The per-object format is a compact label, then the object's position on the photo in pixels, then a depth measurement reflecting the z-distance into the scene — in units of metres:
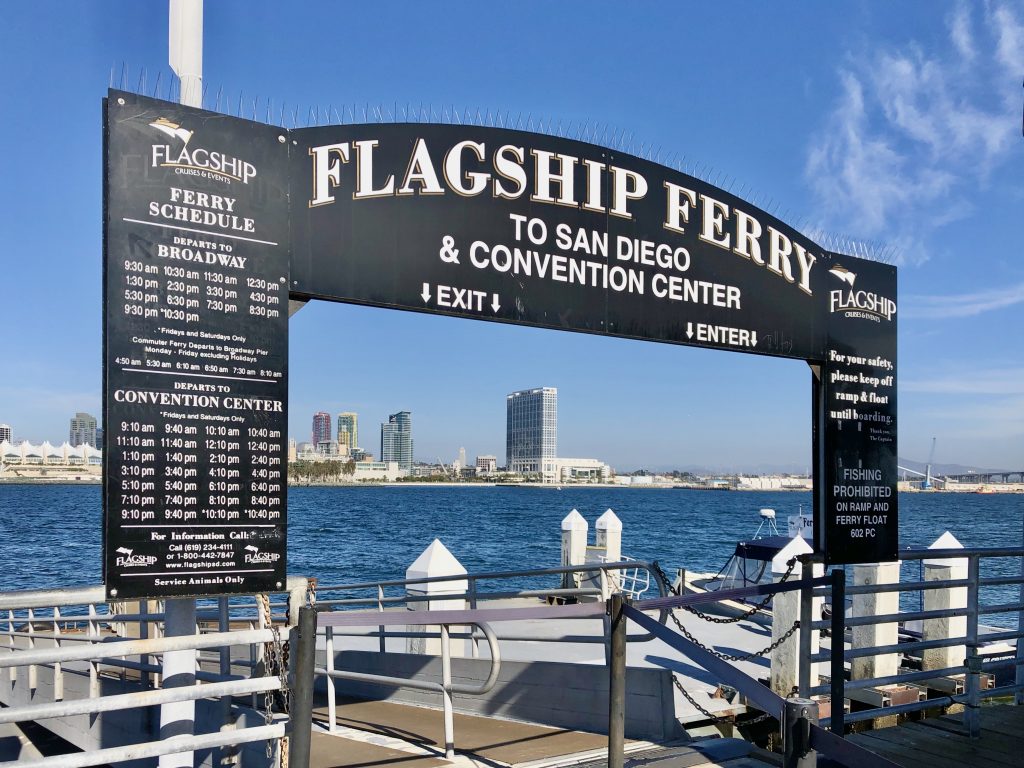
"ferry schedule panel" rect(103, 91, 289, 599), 4.21
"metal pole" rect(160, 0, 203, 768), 4.54
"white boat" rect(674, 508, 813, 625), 20.32
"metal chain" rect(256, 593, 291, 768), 4.24
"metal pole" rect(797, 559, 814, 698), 5.95
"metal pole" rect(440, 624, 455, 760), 6.13
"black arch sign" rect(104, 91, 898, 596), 4.31
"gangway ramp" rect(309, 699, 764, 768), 5.91
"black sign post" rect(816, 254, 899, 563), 7.43
